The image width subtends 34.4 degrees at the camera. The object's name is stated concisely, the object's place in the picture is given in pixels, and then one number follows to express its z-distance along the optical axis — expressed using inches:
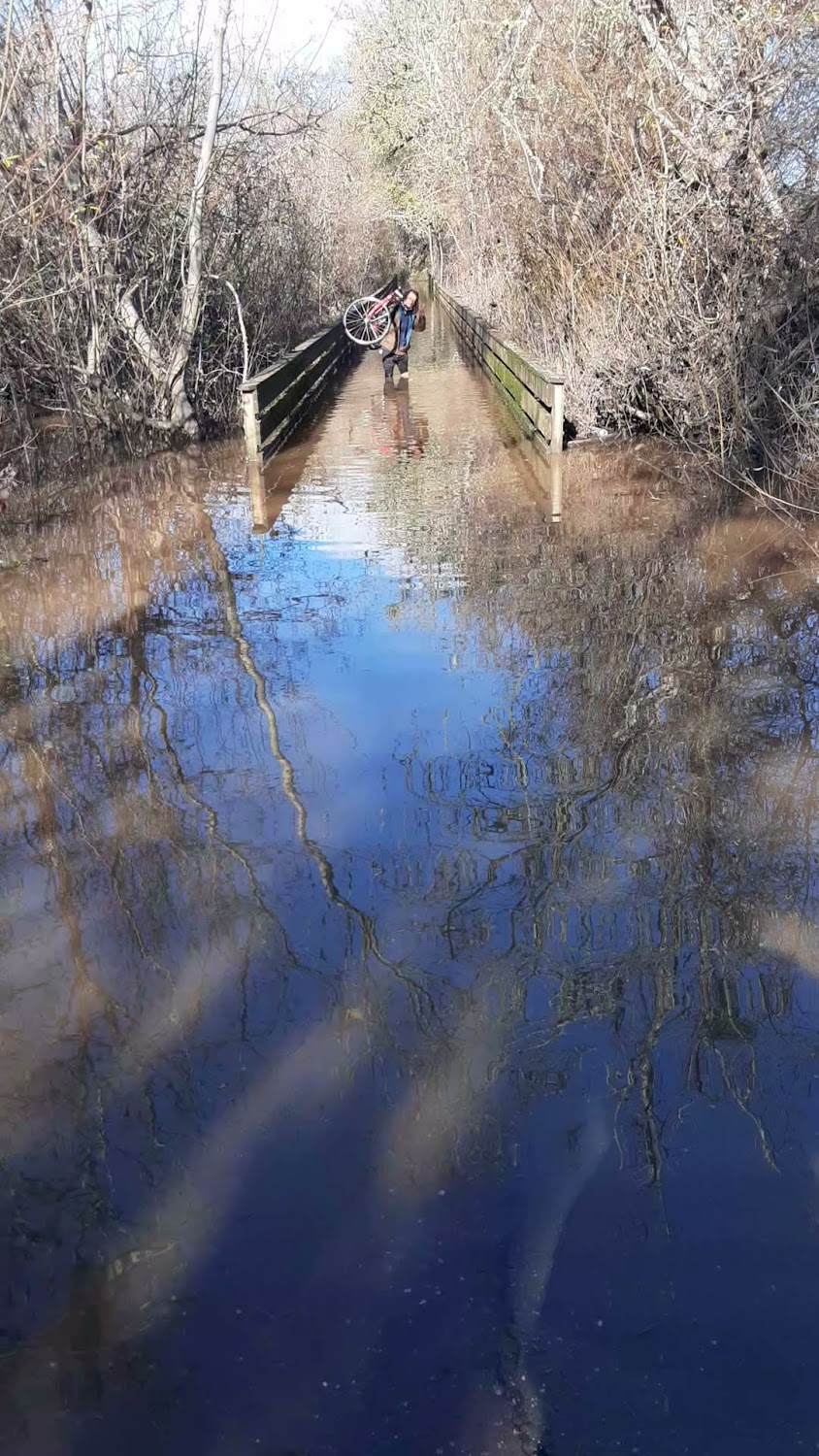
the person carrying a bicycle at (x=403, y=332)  837.8
